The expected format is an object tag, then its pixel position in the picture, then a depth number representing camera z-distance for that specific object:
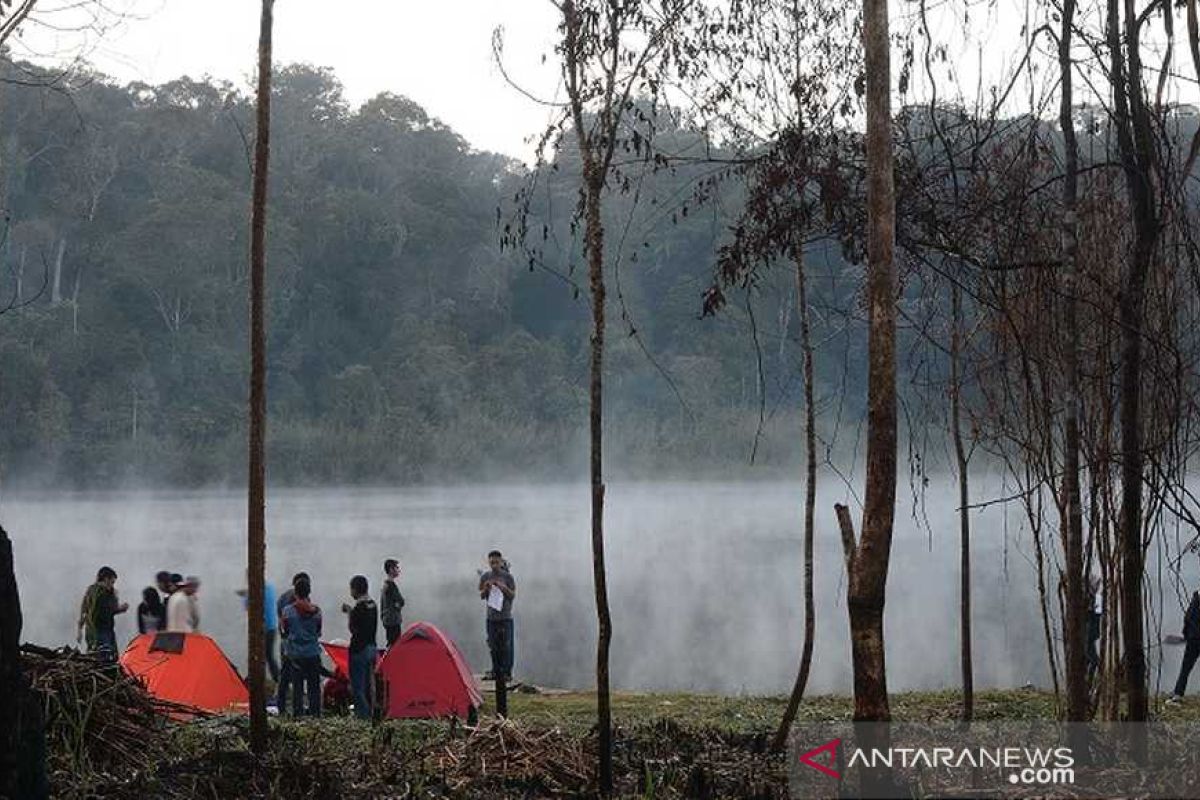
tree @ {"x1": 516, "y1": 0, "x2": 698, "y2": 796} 10.70
